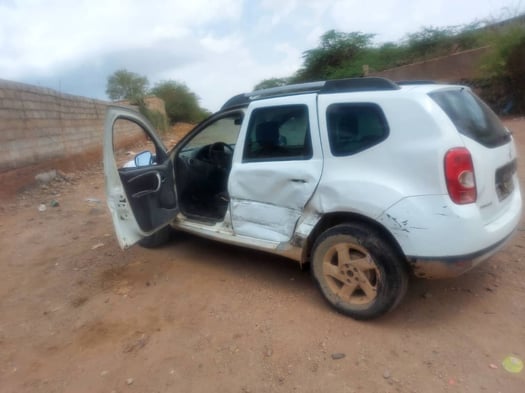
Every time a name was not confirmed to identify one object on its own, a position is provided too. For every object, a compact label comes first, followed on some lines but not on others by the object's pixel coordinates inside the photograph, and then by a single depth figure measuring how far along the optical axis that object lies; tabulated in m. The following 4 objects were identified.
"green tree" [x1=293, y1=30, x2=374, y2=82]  22.61
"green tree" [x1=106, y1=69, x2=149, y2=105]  34.81
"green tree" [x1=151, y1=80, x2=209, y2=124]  33.34
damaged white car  2.30
